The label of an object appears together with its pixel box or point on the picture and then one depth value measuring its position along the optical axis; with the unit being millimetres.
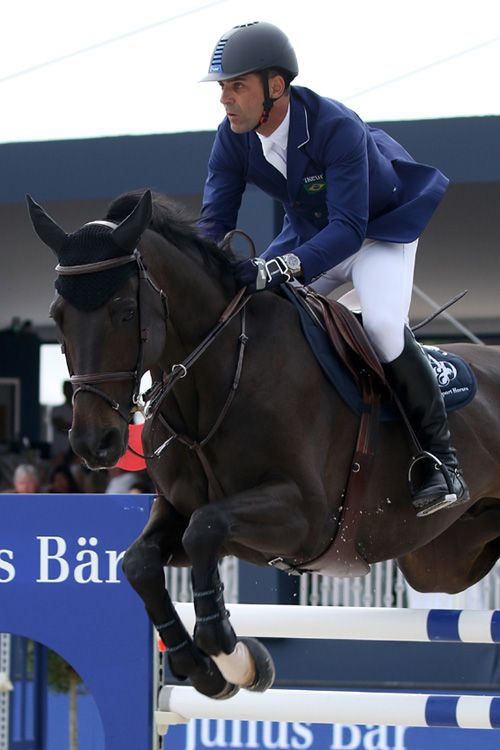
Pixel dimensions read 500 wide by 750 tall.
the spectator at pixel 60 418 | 30903
